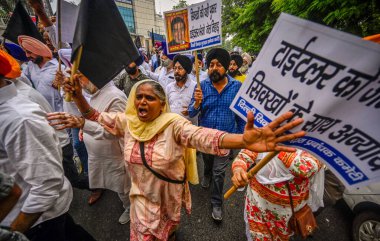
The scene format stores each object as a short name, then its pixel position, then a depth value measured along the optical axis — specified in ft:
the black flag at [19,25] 10.34
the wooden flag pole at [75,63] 4.88
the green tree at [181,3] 102.82
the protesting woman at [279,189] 4.81
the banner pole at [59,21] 6.03
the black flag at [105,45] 5.60
